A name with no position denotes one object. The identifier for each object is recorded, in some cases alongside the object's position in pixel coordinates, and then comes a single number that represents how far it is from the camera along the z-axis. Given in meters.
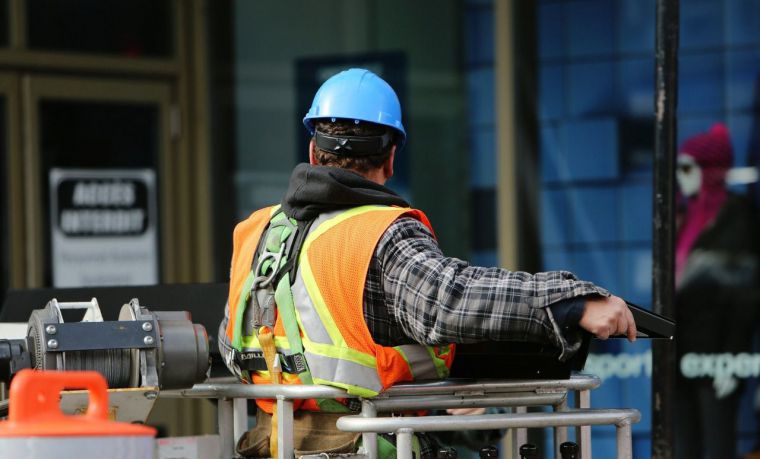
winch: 6.76
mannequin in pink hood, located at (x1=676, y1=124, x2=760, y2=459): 13.09
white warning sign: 15.80
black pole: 8.34
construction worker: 6.68
